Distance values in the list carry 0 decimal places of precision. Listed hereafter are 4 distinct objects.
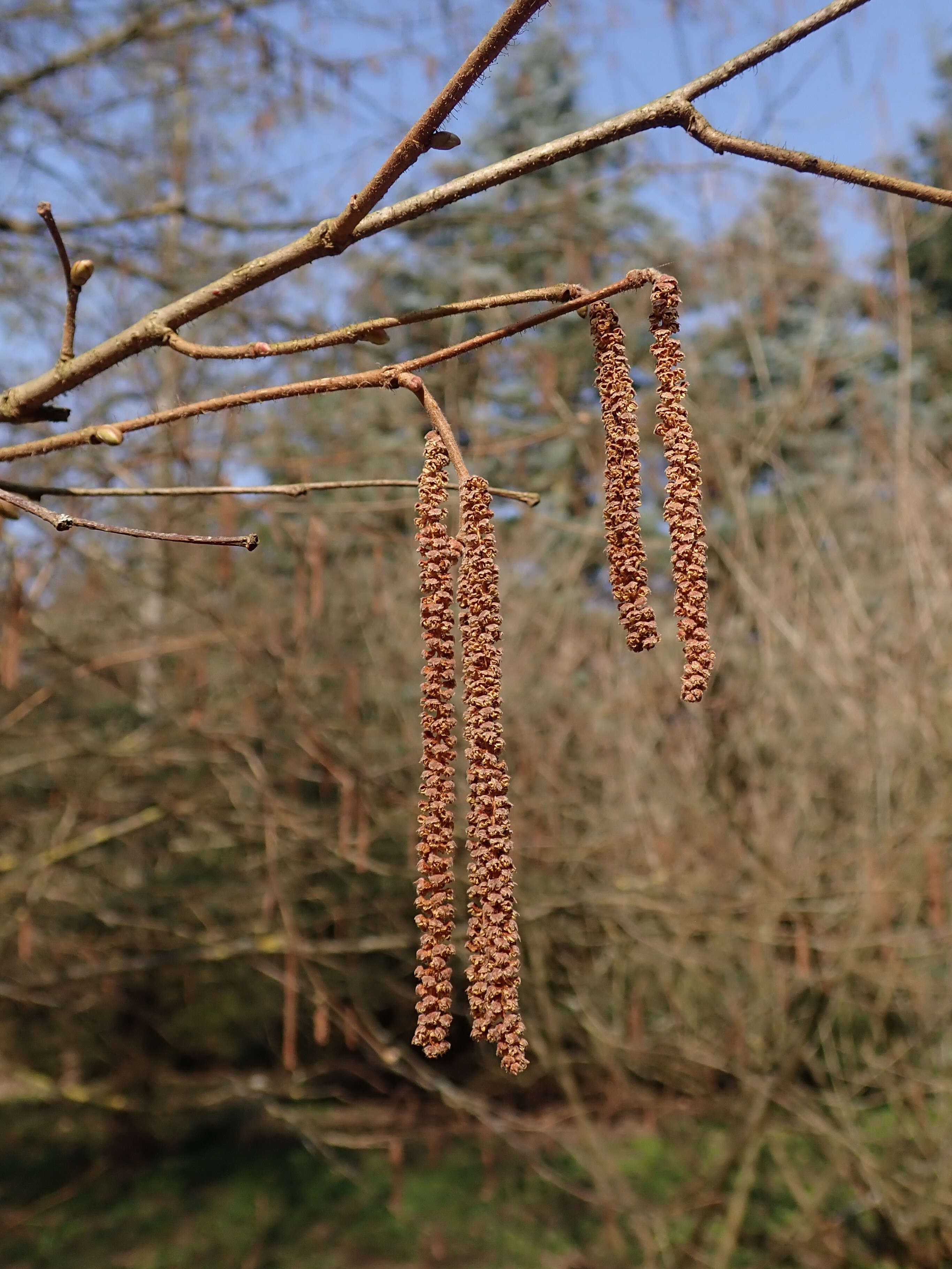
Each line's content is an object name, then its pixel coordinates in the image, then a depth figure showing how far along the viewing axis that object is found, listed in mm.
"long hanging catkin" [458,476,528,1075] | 332
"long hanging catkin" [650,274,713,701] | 346
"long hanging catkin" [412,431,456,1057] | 336
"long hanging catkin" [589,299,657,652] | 349
